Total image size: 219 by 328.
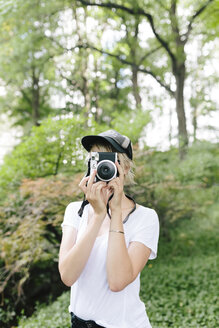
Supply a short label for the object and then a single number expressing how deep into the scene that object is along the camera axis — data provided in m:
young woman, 1.10
